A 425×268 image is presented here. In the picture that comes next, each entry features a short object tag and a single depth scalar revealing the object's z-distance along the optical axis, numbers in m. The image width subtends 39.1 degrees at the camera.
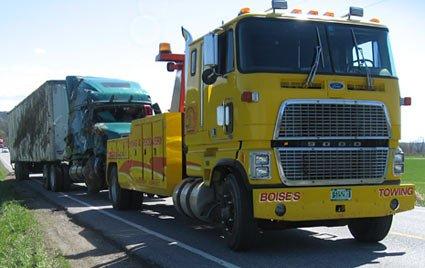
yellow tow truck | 7.81
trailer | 21.38
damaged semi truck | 17.88
